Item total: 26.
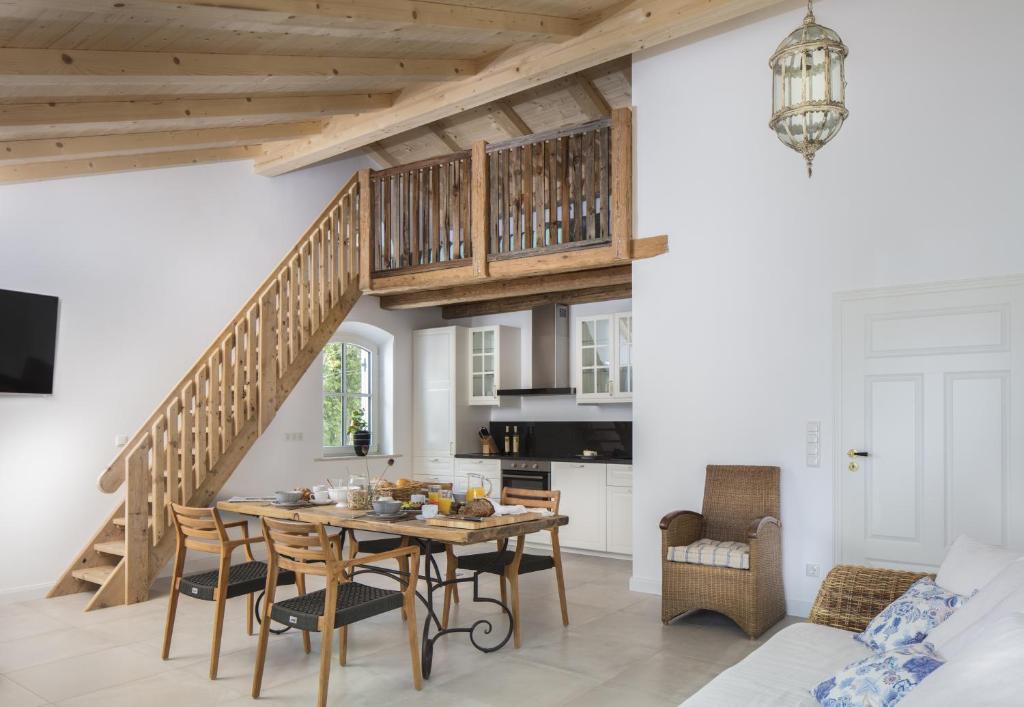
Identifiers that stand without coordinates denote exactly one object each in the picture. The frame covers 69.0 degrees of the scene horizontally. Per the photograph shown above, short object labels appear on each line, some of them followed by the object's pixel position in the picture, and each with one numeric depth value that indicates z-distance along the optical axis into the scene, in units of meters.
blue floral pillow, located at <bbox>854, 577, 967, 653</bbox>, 2.79
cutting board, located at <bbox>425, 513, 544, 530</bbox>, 3.97
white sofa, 1.64
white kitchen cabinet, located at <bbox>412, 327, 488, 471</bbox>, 9.06
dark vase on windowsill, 6.30
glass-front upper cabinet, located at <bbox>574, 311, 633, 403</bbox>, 7.90
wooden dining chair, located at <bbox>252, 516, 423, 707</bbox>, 3.56
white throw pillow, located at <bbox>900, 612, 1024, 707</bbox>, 1.54
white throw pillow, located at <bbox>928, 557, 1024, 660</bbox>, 2.39
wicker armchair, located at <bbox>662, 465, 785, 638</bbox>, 4.85
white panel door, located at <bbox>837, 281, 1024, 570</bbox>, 4.60
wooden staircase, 5.80
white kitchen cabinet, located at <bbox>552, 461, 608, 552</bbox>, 7.60
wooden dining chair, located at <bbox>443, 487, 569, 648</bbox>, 4.63
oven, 8.08
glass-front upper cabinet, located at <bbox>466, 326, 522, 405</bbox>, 8.89
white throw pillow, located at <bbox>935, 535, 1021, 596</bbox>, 2.80
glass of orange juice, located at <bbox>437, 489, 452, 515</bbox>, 4.32
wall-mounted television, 5.77
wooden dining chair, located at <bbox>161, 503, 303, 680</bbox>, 4.15
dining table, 3.89
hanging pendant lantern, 2.89
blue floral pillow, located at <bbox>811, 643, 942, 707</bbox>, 2.26
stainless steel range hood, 8.53
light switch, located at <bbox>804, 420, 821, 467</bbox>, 5.27
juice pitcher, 4.43
